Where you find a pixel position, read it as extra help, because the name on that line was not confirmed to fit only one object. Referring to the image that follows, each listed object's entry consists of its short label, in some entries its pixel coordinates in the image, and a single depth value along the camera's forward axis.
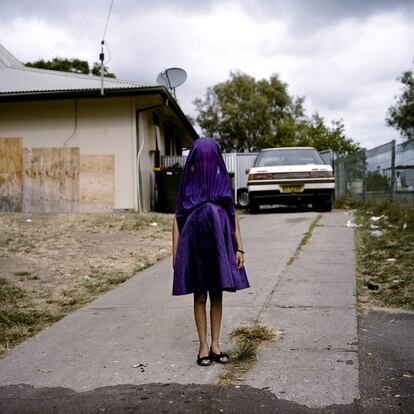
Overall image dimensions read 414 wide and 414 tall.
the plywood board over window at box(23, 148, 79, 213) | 14.12
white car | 12.97
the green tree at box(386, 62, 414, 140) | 39.31
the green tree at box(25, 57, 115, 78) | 36.69
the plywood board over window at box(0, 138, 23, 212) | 14.28
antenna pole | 13.34
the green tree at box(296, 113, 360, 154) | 43.72
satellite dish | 17.98
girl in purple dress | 3.26
